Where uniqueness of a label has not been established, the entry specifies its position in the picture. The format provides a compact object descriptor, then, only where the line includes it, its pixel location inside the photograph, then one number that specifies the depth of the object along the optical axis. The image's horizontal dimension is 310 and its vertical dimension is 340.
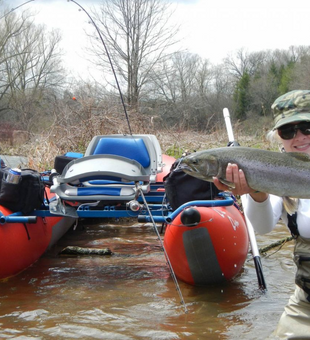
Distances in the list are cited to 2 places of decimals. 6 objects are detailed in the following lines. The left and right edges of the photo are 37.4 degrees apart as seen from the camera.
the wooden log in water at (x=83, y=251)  6.23
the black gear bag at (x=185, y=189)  4.87
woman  2.47
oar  4.83
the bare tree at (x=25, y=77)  35.03
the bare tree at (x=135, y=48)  22.84
